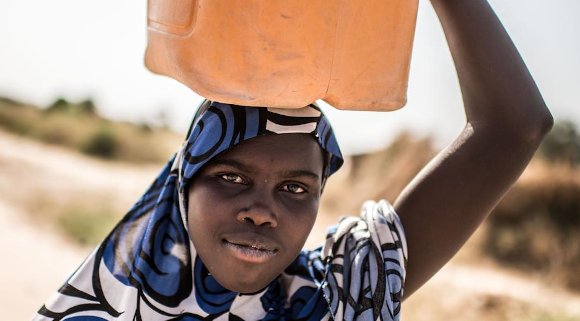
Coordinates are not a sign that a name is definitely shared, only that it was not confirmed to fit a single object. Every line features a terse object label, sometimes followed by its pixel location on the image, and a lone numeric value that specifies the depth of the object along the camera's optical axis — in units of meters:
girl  0.61
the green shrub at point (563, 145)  8.12
